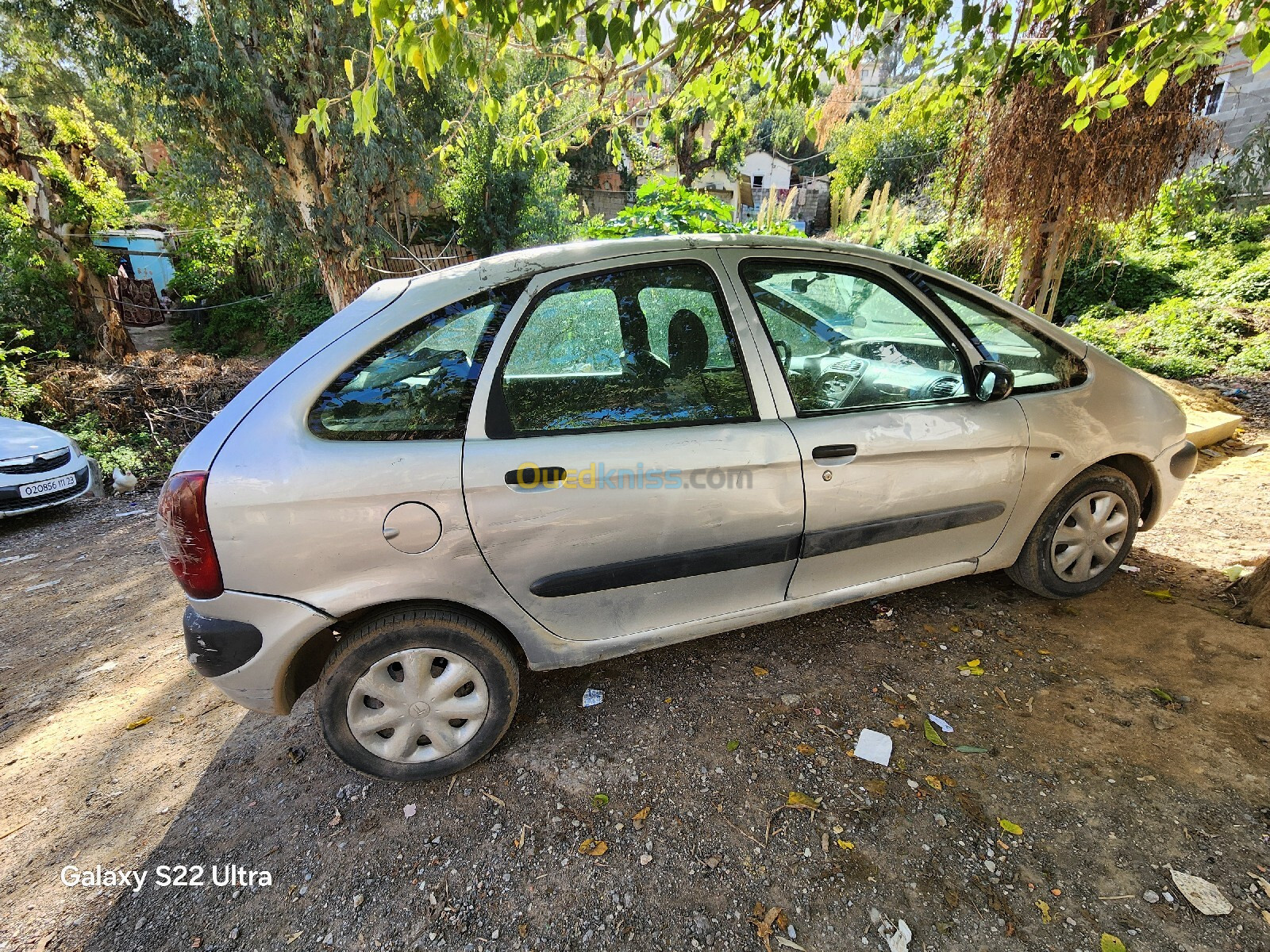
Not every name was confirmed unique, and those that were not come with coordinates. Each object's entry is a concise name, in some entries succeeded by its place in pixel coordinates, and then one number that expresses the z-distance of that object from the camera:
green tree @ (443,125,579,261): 14.77
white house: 39.59
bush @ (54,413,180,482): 5.95
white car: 4.65
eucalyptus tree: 8.16
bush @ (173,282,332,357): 15.06
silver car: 1.71
